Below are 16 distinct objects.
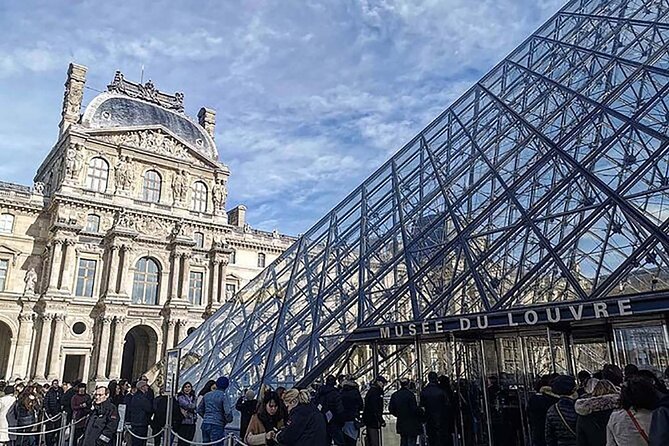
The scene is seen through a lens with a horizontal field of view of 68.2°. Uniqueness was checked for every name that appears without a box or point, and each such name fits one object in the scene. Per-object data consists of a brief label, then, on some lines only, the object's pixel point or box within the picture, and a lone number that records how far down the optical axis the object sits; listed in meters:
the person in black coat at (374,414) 8.41
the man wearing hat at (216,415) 7.87
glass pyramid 9.05
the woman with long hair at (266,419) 5.43
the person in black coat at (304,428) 4.64
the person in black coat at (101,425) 8.34
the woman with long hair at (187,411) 9.13
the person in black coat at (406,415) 7.87
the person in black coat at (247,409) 7.54
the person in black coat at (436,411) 7.84
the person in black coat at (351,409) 8.04
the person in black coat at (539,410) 5.77
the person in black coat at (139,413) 8.77
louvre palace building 30.67
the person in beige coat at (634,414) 3.31
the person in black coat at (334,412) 7.92
